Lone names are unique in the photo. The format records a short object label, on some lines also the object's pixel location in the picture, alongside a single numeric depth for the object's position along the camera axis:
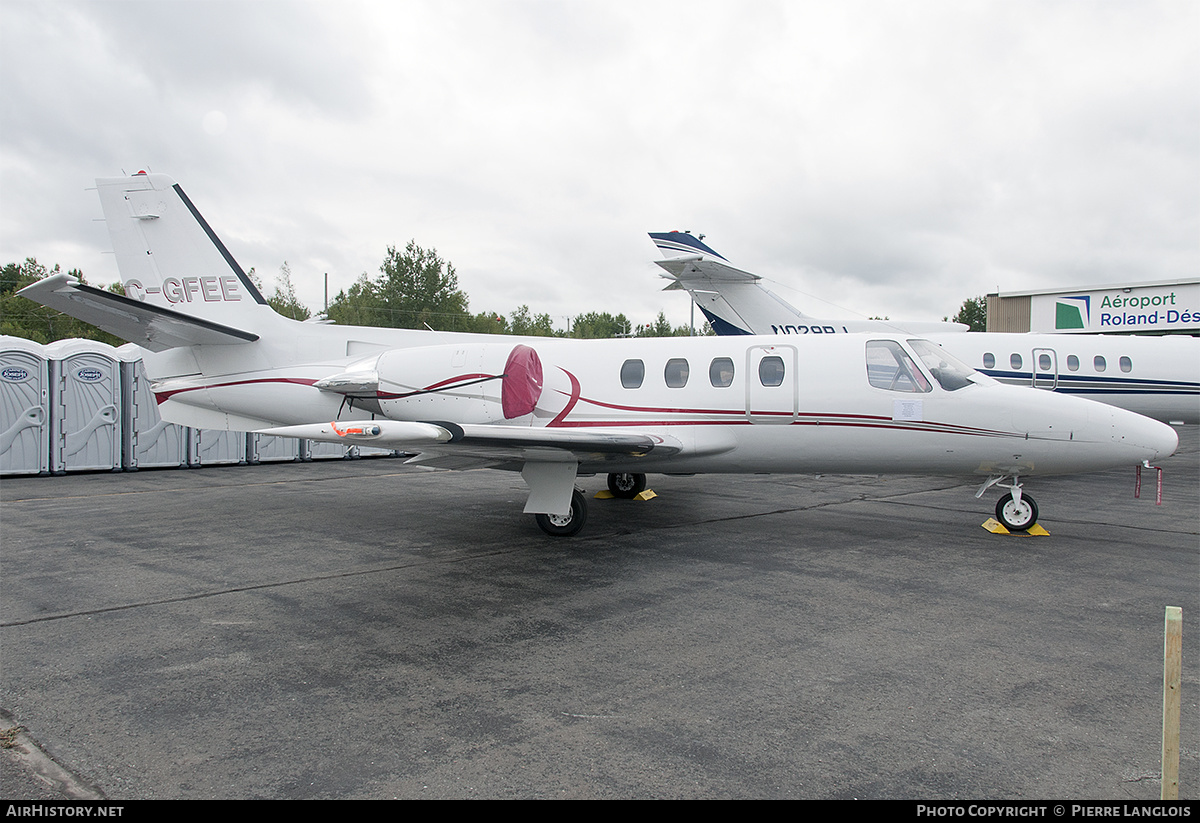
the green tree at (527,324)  78.56
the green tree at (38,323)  52.00
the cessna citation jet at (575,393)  8.35
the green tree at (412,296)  63.78
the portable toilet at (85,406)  14.99
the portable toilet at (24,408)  14.34
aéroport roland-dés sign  32.91
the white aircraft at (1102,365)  14.64
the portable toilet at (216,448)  16.77
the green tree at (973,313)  100.95
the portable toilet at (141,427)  15.91
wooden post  2.47
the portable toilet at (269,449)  17.66
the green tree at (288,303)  59.41
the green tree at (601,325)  91.23
